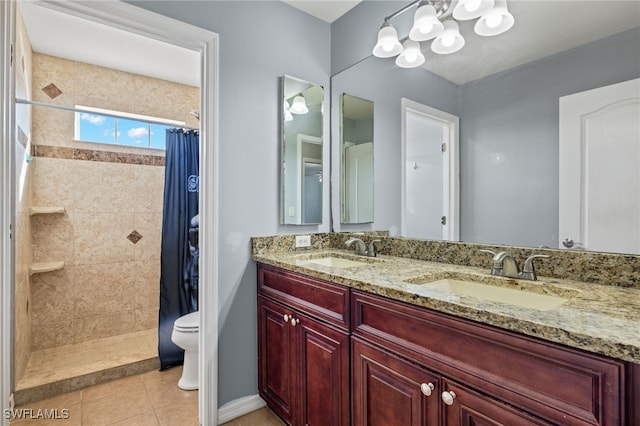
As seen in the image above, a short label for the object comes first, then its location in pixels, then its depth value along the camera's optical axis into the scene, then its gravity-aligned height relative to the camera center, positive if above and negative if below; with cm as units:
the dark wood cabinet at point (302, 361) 135 -71
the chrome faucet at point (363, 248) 194 -20
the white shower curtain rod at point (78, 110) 192 +72
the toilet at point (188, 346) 217 -90
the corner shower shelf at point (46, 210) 248 +3
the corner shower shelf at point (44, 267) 245 -42
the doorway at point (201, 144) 136 +34
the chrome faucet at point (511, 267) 125 -21
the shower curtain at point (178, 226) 257 -10
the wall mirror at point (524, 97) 117 +51
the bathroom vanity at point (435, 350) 70 -40
